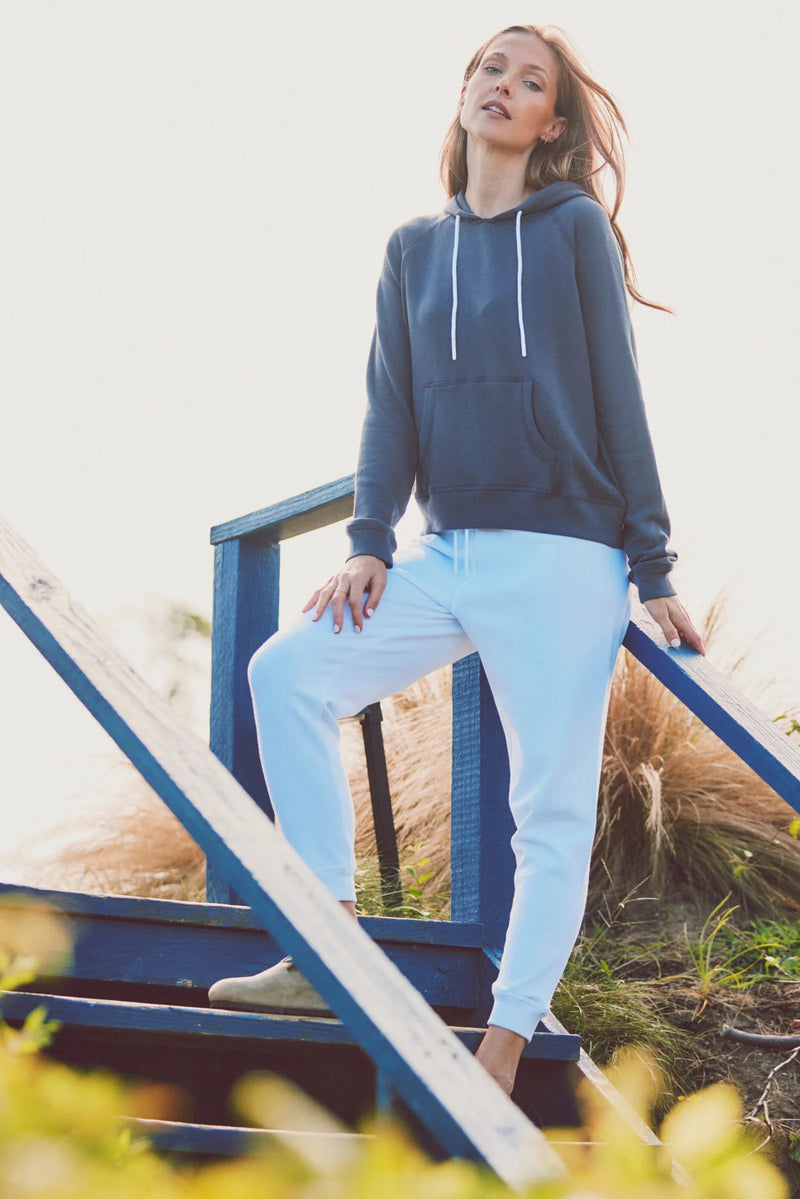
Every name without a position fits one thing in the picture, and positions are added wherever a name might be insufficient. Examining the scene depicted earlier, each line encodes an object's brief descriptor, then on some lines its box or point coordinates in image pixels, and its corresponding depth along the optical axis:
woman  4.48
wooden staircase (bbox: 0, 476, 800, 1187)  3.22
